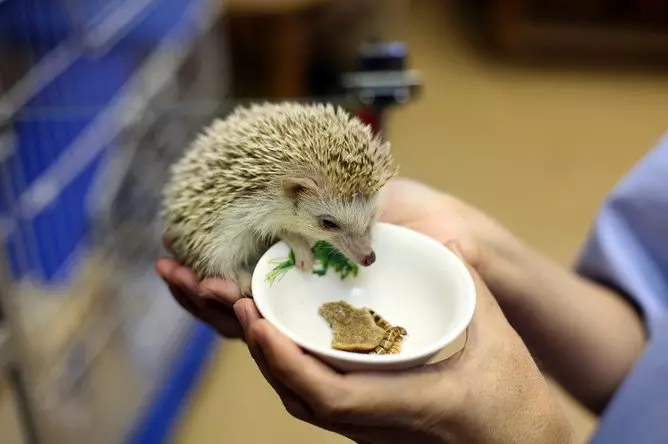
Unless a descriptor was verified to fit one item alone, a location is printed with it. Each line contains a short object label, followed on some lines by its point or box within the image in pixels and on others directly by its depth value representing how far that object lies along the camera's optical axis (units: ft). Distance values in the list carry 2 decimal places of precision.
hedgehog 2.64
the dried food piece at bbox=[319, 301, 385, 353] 2.35
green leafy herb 2.84
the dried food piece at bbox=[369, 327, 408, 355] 2.35
